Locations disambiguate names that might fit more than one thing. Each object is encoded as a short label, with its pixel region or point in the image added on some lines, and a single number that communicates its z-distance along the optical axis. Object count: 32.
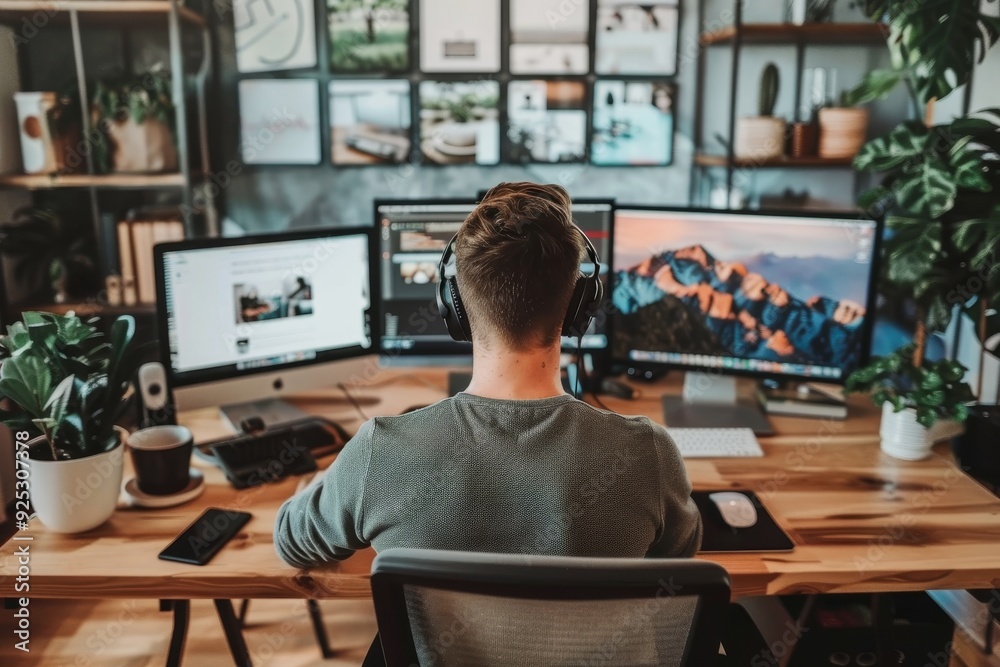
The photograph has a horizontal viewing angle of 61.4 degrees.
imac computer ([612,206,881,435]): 1.86
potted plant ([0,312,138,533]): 1.43
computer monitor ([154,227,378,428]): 1.80
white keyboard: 1.81
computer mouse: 1.47
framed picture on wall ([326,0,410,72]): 2.75
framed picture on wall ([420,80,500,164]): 2.80
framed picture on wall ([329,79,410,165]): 2.80
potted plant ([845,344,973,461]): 1.73
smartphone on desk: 1.38
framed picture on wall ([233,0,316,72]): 2.76
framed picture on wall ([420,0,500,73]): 2.76
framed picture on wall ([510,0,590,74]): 2.76
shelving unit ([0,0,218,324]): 2.51
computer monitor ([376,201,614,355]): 2.04
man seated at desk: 1.05
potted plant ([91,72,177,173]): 2.59
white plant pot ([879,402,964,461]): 1.79
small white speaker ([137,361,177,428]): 1.83
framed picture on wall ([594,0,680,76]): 2.76
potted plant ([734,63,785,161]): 2.58
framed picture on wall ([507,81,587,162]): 2.81
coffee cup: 1.56
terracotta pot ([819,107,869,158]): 2.59
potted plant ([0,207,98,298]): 2.70
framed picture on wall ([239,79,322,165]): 2.81
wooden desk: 1.33
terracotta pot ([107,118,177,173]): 2.60
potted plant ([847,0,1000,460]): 1.95
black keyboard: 1.68
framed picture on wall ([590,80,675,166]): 2.82
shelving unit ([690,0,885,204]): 2.53
